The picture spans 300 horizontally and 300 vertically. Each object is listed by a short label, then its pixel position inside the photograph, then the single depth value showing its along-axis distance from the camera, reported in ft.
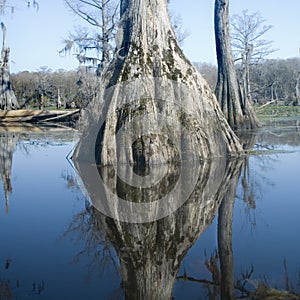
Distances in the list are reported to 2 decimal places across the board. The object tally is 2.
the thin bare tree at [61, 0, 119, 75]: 82.69
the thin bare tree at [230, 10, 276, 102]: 152.94
